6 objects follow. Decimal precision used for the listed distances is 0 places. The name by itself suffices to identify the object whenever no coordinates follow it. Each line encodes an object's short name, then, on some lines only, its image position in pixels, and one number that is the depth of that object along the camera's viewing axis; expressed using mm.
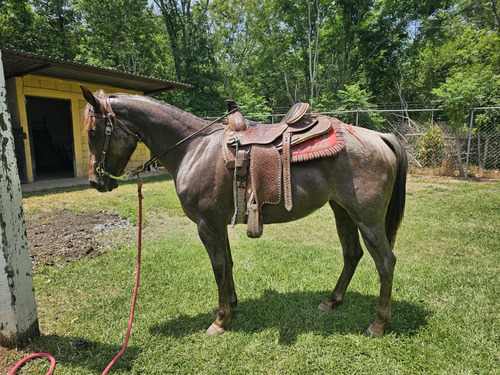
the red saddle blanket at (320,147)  2143
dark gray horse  2188
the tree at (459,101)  8656
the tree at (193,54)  16609
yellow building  8219
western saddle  2168
